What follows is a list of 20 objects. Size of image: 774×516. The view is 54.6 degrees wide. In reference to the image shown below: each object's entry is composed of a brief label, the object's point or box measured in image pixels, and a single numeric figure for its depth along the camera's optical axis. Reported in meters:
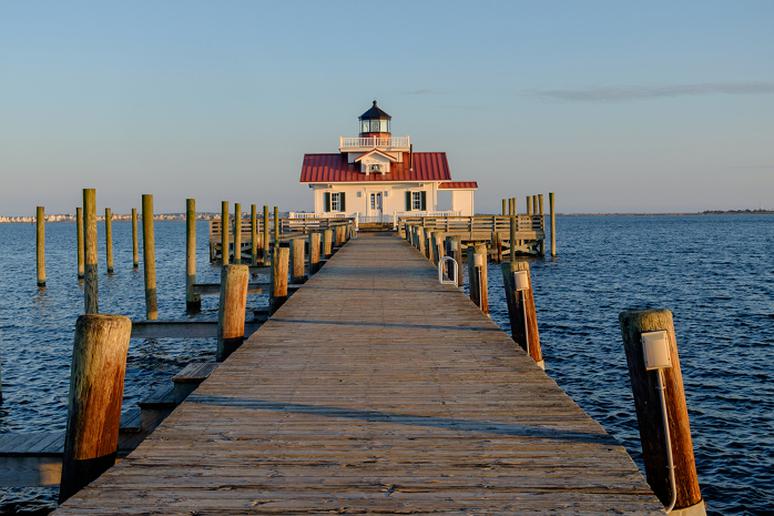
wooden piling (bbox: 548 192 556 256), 45.84
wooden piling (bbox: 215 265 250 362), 9.35
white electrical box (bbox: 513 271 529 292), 9.91
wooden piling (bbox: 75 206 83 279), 33.81
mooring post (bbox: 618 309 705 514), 5.23
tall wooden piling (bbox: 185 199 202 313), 21.55
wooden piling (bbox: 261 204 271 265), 34.34
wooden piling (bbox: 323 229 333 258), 24.48
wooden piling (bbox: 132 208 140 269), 42.06
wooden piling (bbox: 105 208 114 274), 37.30
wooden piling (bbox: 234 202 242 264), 31.77
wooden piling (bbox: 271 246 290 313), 13.71
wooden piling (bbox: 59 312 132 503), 5.26
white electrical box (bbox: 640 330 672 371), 5.27
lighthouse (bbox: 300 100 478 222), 48.94
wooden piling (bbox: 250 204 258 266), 33.84
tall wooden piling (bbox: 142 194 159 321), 19.88
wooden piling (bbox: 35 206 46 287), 31.39
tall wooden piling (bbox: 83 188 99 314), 16.53
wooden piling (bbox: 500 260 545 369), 9.98
